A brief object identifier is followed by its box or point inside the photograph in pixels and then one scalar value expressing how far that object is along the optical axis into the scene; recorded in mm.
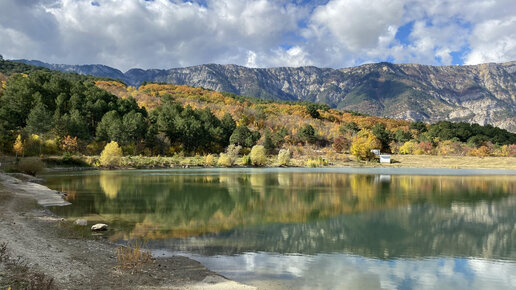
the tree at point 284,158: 71750
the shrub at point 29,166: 33625
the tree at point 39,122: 53969
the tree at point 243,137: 81375
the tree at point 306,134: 90938
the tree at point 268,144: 82688
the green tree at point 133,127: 65188
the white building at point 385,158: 82144
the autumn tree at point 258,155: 69375
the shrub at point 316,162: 72706
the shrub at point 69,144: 56438
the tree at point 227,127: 84562
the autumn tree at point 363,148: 82875
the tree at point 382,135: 94531
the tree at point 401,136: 102869
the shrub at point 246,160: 69562
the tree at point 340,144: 89019
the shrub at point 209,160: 66750
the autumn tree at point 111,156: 53281
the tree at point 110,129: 63688
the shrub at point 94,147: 61312
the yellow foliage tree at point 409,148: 95000
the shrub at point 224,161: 67125
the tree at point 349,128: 101312
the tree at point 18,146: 46781
